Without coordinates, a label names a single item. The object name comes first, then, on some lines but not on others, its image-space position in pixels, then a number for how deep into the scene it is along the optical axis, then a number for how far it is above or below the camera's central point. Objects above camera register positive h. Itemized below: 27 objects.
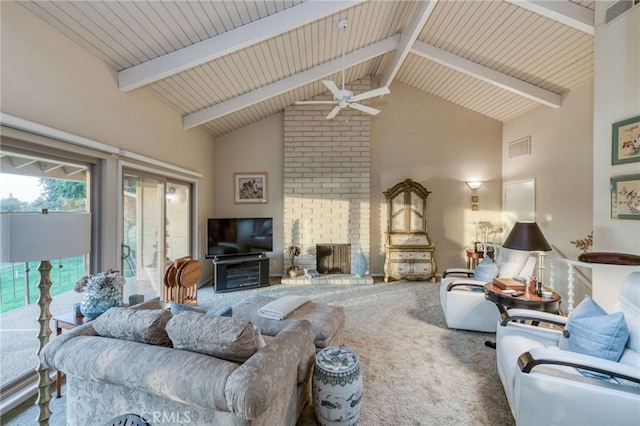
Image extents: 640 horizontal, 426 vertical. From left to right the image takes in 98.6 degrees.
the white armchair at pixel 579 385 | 1.35 -0.90
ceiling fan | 3.25 +1.43
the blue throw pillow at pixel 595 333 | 1.56 -0.72
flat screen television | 4.86 -0.46
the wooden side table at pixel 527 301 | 2.42 -0.80
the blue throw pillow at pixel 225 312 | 1.92 -0.71
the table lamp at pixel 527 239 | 2.49 -0.26
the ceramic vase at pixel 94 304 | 1.97 -0.67
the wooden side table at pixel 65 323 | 2.00 -0.82
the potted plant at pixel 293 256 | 5.32 -0.89
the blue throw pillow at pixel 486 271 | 3.39 -0.75
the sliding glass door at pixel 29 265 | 2.01 -0.45
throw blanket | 2.32 -0.85
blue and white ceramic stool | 1.67 -1.11
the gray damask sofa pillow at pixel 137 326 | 1.50 -0.64
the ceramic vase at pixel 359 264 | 5.27 -1.02
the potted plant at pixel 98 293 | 1.98 -0.60
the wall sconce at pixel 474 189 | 5.48 +0.44
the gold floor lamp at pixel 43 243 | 1.35 -0.17
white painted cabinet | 5.14 -0.48
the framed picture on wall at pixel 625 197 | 2.42 +0.13
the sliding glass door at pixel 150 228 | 3.24 -0.25
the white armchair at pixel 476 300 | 3.03 -0.99
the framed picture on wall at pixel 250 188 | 5.66 +0.47
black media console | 4.70 -1.08
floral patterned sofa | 1.22 -0.76
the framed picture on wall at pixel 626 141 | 2.41 +0.64
